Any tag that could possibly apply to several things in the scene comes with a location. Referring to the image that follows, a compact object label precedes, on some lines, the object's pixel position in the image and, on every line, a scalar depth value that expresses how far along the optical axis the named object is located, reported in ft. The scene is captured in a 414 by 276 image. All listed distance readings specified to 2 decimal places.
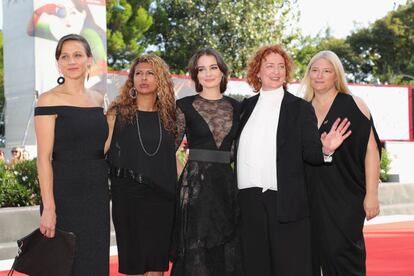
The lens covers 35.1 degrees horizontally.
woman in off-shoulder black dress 13.10
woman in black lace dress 14.76
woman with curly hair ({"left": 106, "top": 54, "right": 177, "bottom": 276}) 15.43
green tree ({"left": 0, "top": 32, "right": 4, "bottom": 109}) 143.51
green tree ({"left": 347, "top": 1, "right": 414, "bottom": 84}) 173.68
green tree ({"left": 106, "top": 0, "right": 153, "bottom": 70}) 123.75
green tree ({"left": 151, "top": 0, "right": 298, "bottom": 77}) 93.50
